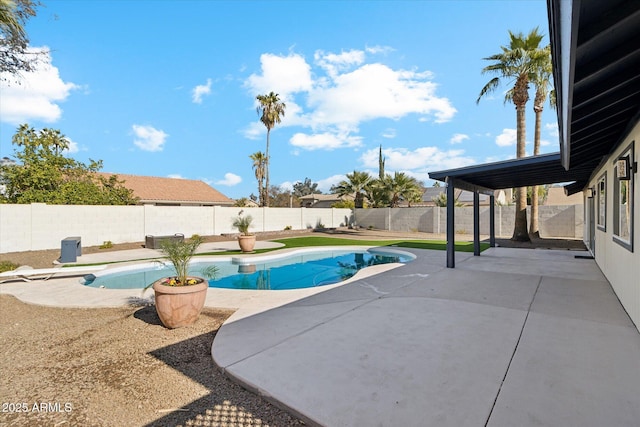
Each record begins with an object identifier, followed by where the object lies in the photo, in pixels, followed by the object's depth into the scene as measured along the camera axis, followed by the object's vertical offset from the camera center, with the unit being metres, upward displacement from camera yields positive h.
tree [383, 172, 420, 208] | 25.80 +2.18
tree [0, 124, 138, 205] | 15.59 +1.83
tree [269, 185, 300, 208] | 50.34 +2.53
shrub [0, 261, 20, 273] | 8.88 -1.57
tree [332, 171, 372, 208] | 27.02 +2.38
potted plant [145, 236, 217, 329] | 4.52 -1.17
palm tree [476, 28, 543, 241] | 14.23 +6.63
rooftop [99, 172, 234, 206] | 25.64 +1.93
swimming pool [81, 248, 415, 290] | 8.95 -1.99
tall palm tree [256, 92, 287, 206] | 26.98 +8.97
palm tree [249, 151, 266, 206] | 31.30 +4.56
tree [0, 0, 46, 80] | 7.56 +4.87
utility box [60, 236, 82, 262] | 10.95 -1.35
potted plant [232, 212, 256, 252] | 13.31 -1.12
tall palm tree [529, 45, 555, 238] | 14.11 +5.79
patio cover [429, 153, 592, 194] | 7.81 +1.18
